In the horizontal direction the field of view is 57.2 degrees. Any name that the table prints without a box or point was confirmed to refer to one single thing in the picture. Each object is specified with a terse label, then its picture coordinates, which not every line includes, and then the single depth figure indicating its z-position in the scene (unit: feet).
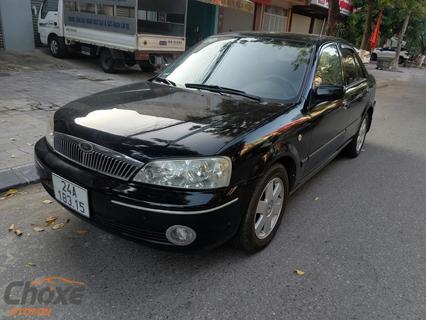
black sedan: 7.80
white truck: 34.14
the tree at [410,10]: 59.18
